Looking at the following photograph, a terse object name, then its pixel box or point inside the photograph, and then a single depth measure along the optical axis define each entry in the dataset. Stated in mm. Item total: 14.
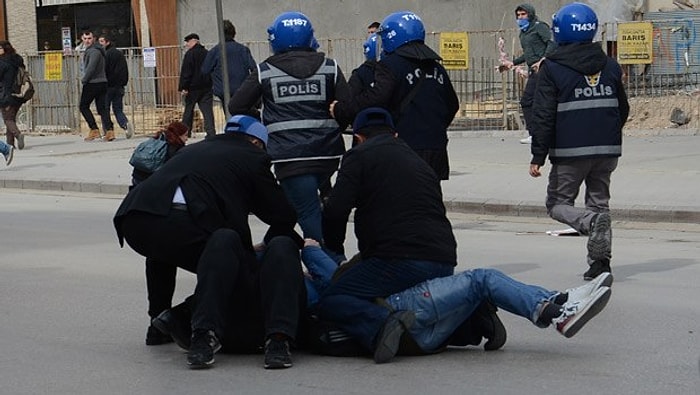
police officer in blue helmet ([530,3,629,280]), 9570
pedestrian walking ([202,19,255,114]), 18420
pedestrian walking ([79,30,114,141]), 23781
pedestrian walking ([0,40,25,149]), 23047
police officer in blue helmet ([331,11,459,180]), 9008
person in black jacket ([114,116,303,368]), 6934
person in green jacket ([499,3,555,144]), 18234
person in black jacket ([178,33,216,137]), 21625
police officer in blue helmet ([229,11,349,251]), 9117
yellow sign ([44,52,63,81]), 27172
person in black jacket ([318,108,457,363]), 7141
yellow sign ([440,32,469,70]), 23141
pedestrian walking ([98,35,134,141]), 24234
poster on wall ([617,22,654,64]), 22016
